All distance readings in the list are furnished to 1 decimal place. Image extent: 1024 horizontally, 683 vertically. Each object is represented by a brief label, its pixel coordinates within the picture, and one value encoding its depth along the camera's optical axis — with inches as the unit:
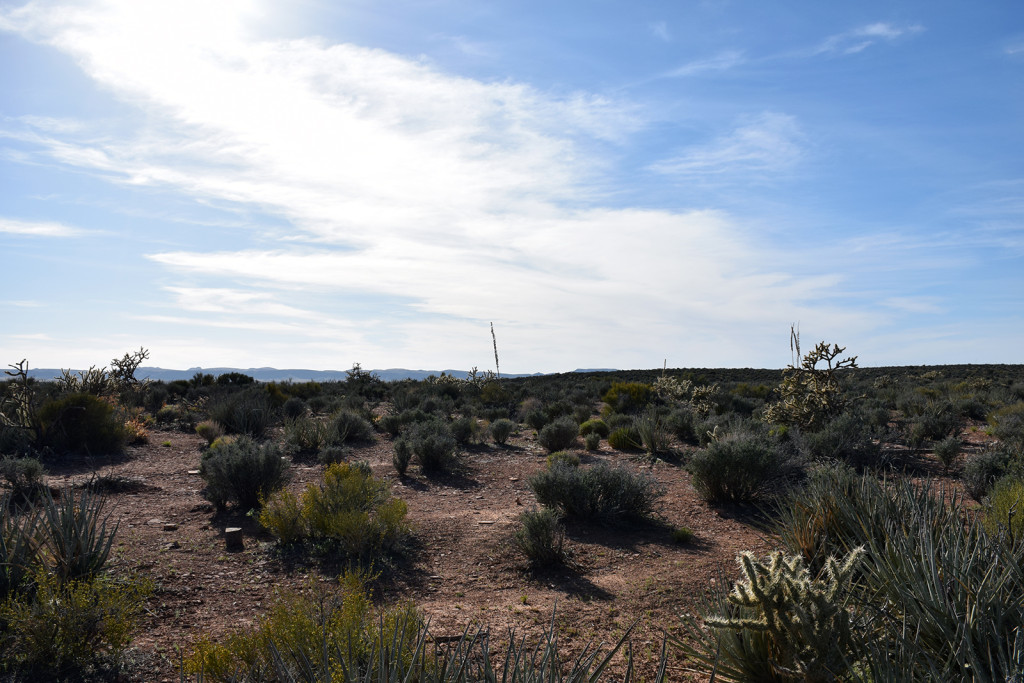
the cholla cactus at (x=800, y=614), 95.9
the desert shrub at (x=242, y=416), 585.3
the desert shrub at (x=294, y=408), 745.6
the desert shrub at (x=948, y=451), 390.0
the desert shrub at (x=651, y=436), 491.5
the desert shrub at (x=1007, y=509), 191.2
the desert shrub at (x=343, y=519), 254.4
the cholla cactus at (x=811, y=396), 475.2
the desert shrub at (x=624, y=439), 514.0
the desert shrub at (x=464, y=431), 557.6
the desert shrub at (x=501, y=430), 564.4
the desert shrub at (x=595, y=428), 585.1
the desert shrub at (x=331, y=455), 454.6
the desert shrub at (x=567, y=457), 422.1
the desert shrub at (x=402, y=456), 430.9
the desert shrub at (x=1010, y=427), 370.5
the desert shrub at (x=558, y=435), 527.2
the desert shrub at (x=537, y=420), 643.5
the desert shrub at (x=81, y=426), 463.2
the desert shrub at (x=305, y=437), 507.8
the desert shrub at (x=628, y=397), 753.6
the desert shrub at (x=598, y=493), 310.5
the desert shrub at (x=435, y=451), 435.8
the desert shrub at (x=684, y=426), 554.9
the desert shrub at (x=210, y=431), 534.0
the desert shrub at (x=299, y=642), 130.3
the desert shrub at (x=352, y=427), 563.4
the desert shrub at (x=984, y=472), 318.0
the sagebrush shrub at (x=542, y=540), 249.8
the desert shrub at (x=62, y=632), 151.3
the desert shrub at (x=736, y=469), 325.7
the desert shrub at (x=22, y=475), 308.5
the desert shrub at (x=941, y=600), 109.5
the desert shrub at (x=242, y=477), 320.8
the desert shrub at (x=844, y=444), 396.5
